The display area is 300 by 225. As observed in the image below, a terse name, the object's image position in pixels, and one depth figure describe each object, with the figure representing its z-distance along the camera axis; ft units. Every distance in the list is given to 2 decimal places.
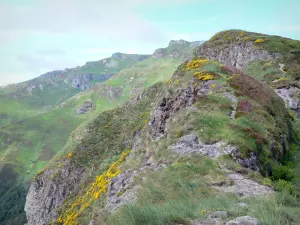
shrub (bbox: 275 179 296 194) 45.08
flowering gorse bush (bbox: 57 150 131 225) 72.23
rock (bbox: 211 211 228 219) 28.72
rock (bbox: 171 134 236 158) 57.36
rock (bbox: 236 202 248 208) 31.86
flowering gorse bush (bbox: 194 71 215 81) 91.44
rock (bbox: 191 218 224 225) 27.73
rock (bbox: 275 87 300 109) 120.76
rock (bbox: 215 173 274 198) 42.84
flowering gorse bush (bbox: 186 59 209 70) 106.48
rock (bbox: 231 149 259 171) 55.29
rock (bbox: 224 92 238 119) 73.29
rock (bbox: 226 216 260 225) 25.08
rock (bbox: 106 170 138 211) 53.36
